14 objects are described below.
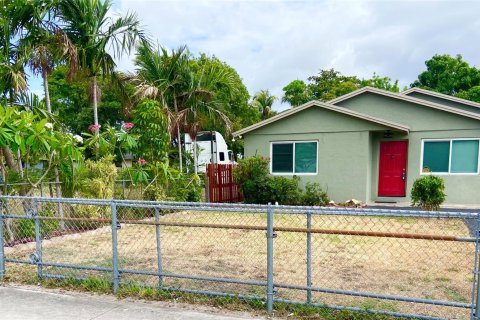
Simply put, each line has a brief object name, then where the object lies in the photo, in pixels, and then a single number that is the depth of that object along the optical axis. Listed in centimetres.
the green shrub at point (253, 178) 1293
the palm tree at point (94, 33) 891
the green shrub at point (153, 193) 1060
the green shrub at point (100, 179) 893
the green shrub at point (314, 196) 1300
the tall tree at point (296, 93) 3616
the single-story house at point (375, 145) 1214
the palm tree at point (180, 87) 1327
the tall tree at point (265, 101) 3488
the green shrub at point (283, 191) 1277
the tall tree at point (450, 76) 3303
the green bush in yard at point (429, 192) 1066
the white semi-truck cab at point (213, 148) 2216
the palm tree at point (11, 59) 741
